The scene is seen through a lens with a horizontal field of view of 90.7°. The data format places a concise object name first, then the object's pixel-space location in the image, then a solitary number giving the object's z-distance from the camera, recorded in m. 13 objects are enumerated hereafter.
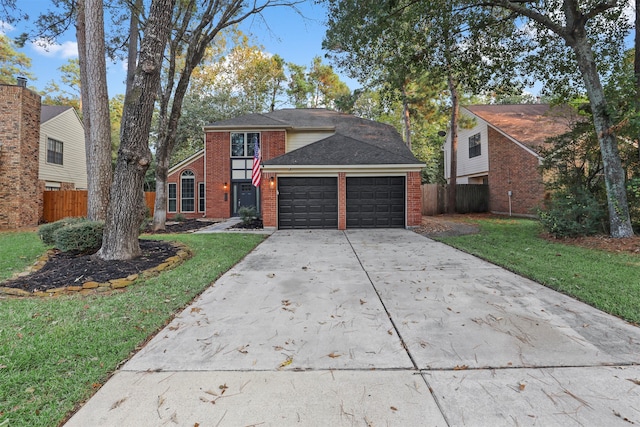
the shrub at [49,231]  6.88
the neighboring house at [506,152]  15.52
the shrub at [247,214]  13.01
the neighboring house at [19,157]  12.92
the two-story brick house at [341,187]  11.98
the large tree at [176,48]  10.67
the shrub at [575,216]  8.48
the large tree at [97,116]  7.44
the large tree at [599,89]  8.05
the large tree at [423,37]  9.34
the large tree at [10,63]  23.61
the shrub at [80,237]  5.94
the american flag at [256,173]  12.15
